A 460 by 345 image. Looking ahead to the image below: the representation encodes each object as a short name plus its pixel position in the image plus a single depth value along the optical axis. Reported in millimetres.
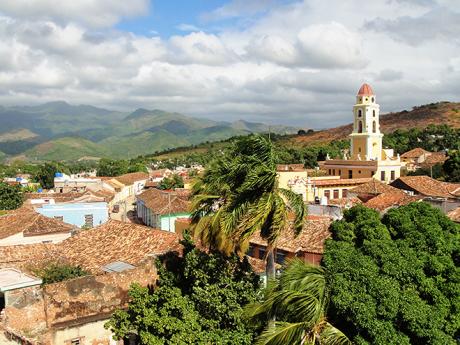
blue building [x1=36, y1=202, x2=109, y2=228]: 32562
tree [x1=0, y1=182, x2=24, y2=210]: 40938
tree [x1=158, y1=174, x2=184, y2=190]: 54919
